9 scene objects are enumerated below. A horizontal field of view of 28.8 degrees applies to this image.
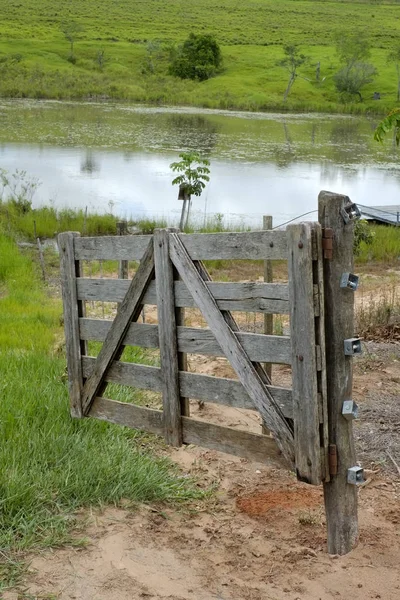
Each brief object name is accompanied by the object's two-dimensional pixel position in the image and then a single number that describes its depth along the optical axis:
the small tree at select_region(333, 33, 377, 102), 68.69
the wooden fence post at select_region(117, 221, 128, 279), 6.66
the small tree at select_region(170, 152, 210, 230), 15.57
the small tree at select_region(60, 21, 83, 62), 81.46
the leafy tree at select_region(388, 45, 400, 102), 74.18
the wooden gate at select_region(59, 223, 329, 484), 3.77
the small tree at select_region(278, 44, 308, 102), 69.81
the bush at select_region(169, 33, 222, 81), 70.88
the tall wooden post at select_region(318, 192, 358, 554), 3.75
